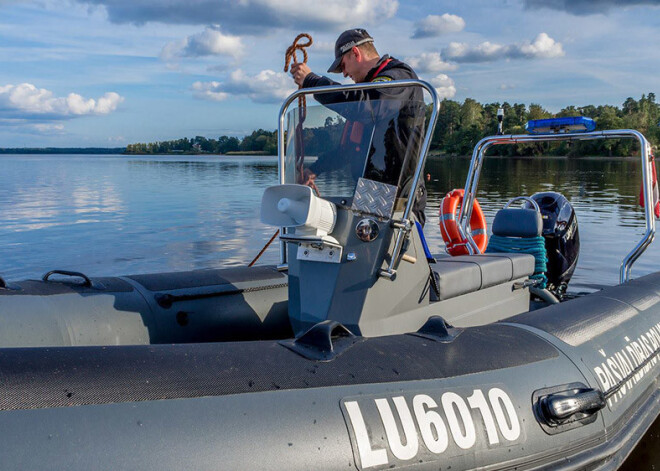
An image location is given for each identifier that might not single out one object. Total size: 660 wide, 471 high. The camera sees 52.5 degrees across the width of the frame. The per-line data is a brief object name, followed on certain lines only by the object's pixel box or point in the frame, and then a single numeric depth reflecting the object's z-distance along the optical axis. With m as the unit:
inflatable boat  1.91
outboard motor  5.36
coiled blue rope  4.87
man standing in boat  3.07
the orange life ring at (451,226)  5.35
